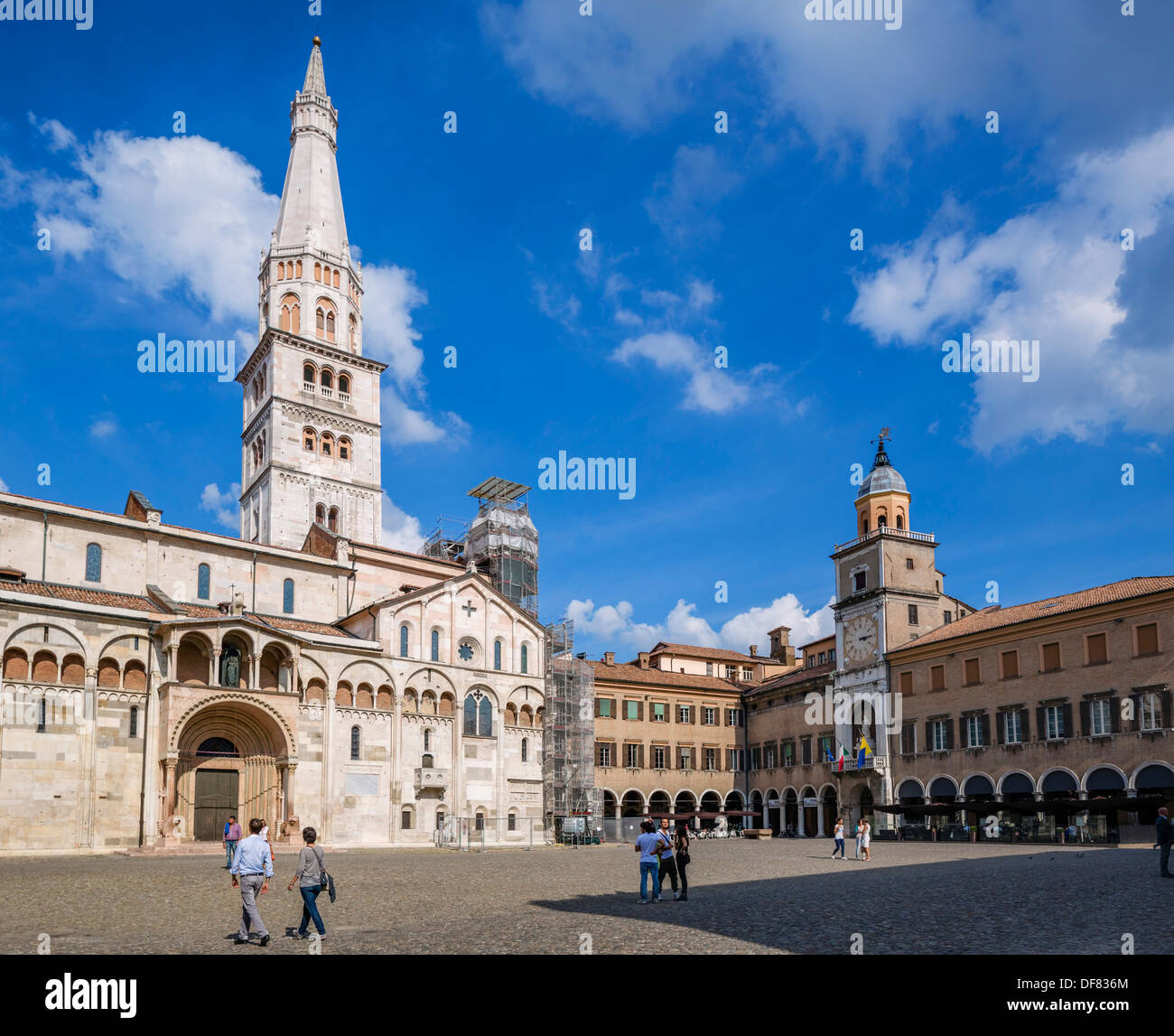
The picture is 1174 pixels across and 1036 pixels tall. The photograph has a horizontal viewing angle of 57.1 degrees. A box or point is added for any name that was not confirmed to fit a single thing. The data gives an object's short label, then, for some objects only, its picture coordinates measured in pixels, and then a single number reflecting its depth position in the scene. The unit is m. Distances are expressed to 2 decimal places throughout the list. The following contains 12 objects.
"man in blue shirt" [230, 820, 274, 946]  12.70
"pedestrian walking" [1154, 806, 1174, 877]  22.56
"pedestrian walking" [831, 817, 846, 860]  32.91
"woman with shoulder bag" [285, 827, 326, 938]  12.90
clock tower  58.50
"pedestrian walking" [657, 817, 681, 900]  18.85
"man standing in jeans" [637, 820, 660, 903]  18.42
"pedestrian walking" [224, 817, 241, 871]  25.50
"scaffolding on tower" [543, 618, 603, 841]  56.84
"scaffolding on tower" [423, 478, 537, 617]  60.75
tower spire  69.81
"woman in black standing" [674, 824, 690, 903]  18.69
